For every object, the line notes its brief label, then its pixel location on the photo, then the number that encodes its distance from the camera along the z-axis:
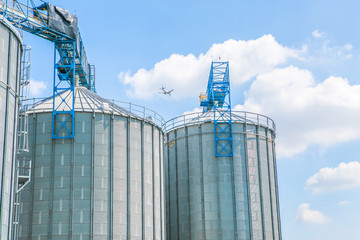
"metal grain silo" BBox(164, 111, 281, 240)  49.31
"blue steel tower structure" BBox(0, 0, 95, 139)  41.31
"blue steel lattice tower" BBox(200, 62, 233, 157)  51.53
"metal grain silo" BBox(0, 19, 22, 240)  31.45
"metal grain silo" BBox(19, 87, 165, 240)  38.94
